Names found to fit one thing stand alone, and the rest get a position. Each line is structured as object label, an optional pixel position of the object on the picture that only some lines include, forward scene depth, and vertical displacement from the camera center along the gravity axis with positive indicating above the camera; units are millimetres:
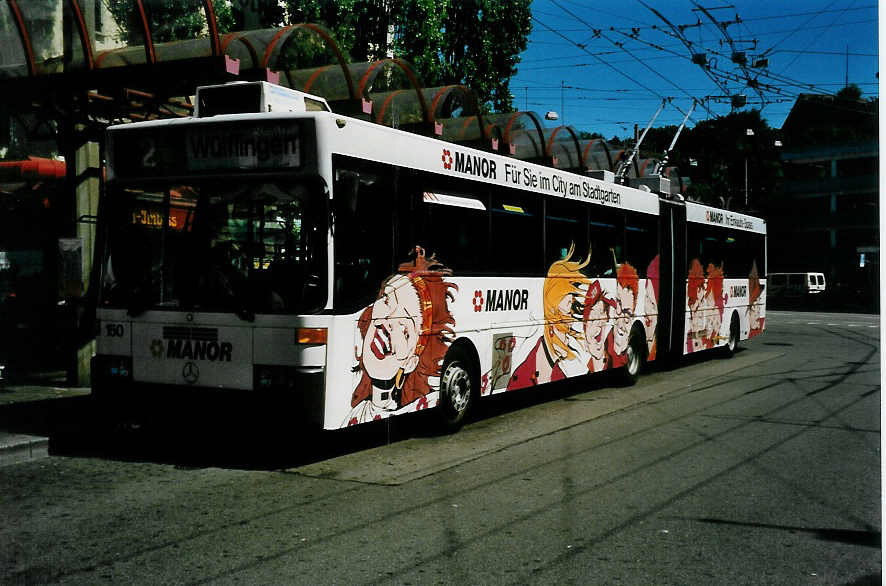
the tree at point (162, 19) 10859 +3671
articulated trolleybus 7484 +236
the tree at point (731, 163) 61094 +8367
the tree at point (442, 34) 24328 +7081
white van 55653 +4
